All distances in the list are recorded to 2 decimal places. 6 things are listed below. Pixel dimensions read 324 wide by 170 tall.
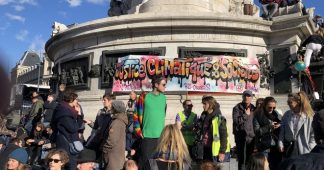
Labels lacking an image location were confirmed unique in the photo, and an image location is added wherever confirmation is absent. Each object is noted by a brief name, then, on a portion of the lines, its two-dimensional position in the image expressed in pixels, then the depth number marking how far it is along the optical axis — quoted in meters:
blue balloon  12.63
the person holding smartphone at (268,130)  6.75
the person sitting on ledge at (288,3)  15.25
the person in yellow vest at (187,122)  7.67
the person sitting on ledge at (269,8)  15.04
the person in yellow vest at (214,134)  6.59
